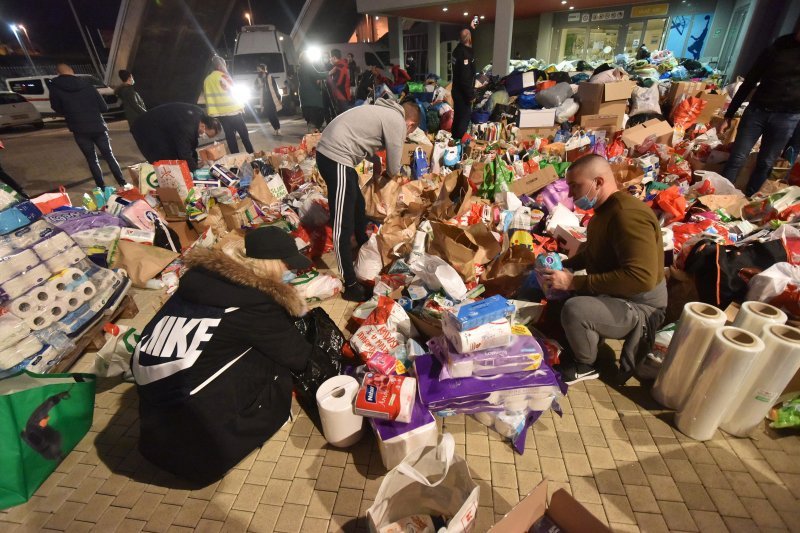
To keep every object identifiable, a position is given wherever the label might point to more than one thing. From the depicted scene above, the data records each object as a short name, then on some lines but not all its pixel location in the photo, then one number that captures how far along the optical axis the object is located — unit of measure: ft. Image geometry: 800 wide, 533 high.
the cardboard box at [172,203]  15.01
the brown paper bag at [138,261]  12.70
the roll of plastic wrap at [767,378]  6.08
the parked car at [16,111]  39.63
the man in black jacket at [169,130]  16.48
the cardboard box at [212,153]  20.67
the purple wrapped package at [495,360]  6.86
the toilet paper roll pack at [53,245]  9.41
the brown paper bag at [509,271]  9.63
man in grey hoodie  10.45
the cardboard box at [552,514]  4.44
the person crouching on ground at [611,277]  6.79
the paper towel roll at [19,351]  8.16
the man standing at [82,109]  18.61
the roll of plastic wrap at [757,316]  6.65
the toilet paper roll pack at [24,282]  8.62
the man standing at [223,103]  21.43
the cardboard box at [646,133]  19.48
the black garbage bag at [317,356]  7.54
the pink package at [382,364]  7.68
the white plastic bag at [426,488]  4.78
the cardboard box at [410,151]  19.30
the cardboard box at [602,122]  23.02
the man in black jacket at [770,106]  12.25
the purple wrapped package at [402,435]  6.19
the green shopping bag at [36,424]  6.16
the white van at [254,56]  41.88
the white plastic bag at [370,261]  11.80
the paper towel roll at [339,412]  6.63
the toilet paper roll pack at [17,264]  8.64
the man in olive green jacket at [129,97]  22.66
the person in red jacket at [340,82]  31.24
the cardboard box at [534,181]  14.94
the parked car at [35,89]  43.21
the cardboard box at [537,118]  22.49
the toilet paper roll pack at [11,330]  8.30
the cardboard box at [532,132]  22.72
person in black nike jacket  5.83
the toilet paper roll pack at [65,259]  9.63
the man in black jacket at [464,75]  23.09
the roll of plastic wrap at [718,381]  6.00
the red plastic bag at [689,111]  22.85
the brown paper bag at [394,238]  11.53
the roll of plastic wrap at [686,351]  6.50
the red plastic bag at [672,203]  12.25
